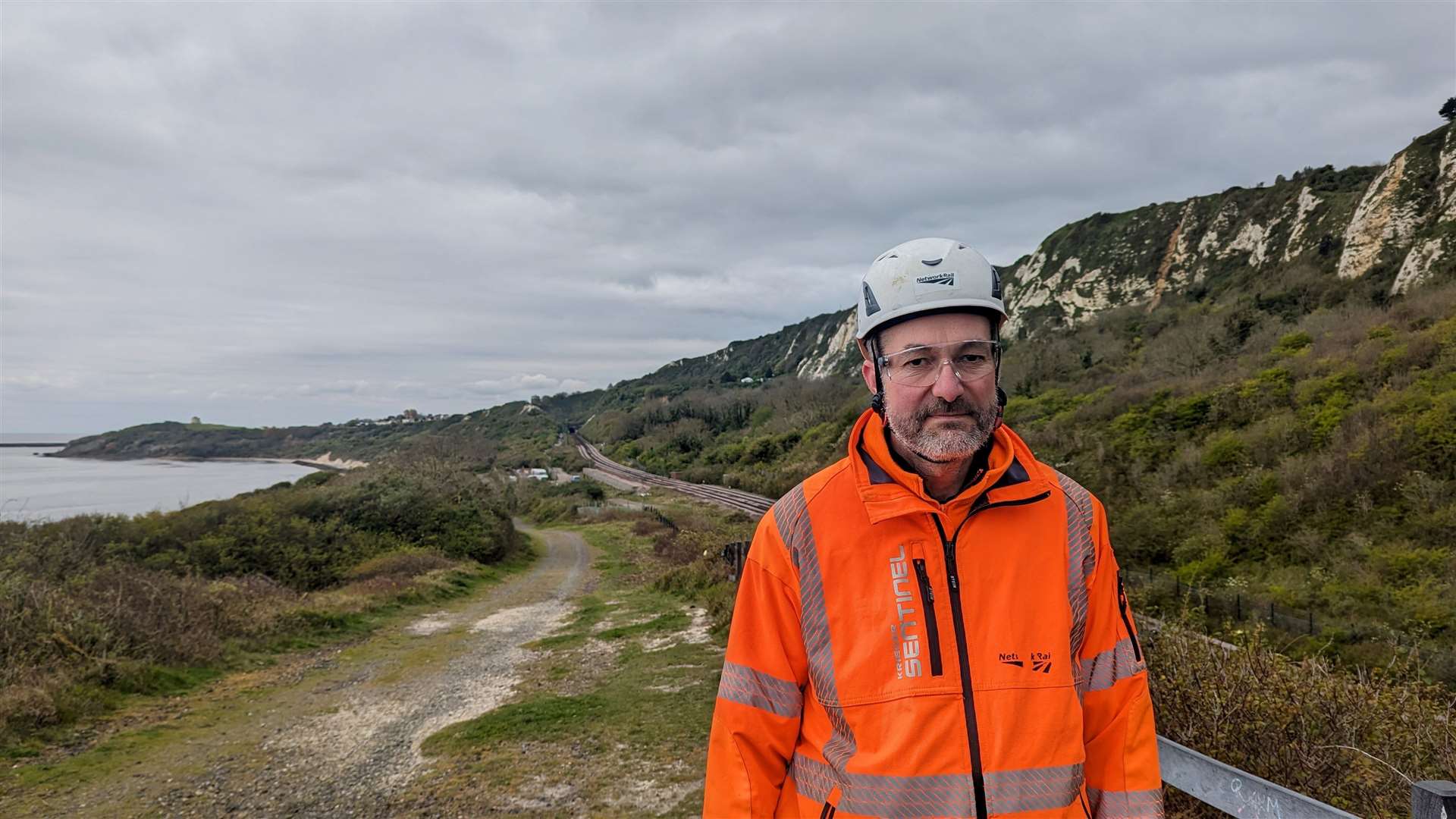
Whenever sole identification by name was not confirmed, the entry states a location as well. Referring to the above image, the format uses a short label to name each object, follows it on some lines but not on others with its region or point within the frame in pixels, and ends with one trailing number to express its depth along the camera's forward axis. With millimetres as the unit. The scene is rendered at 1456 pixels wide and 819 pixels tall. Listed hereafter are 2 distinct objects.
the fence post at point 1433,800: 1830
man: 1609
